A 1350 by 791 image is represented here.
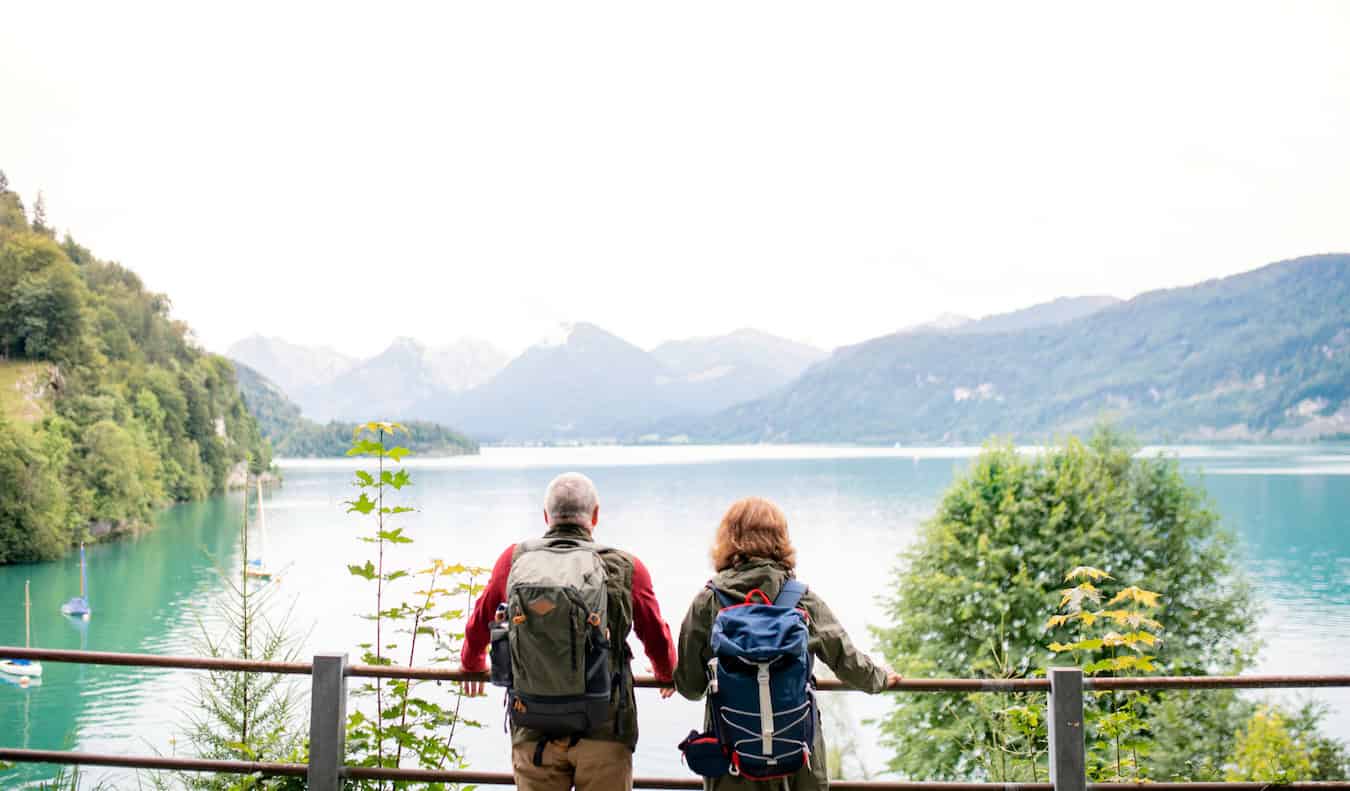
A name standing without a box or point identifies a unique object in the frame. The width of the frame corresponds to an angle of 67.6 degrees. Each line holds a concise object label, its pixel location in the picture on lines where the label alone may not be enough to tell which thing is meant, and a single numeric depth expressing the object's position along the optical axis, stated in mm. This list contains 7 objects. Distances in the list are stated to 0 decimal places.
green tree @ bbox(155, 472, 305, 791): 4791
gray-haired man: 2908
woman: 2865
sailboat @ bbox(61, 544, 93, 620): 33875
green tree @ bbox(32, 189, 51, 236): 105625
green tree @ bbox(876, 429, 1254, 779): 15266
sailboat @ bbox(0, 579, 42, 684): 24266
